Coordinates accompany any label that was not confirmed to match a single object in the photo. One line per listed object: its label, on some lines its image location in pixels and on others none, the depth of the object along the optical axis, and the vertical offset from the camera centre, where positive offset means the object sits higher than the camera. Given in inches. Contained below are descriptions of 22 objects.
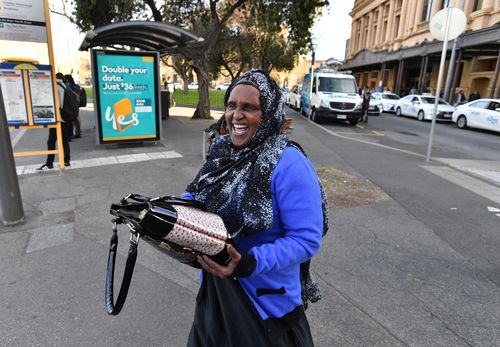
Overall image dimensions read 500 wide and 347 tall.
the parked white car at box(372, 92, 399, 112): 975.6 -27.5
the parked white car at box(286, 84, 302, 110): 917.8 -29.7
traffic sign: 313.6 +59.8
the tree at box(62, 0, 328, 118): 470.3 +93.5
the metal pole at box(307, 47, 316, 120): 694.5 -8.1
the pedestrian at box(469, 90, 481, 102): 930.1 -8.5
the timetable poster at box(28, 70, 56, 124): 252.2 -13.6
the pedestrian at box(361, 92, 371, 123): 701.3 -27.1
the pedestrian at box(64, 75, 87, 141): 392.9 -28.7
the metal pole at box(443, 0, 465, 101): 893.5 +43.8
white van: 637.9 -17.3
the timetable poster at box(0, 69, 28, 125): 244.4 -14.0
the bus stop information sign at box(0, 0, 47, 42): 228.8 +34.9
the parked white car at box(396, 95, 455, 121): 761.0 -36.4
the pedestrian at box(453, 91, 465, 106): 955.3 -16.9
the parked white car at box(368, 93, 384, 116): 910.4 -46.2
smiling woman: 55.7 -20.3
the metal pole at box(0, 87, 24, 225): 170.9 -50.6
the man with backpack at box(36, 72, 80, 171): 279.7 -31.1
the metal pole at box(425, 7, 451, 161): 316.8 +40.6
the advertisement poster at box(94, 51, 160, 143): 339.6 -14.4
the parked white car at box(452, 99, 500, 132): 600.7 -37.4
